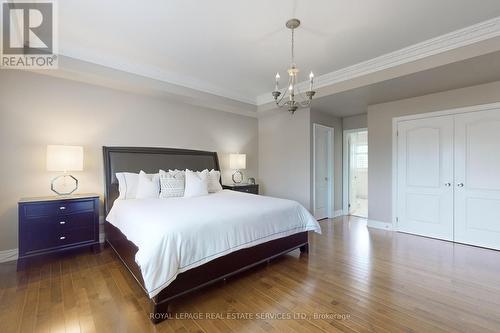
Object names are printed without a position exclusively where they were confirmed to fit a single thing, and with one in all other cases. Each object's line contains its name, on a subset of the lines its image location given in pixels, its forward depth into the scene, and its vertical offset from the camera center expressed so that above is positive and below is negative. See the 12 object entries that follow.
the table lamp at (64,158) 2.99 +0.09
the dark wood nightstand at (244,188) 4.92 -0.50
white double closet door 3.49 -0.22
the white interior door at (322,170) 5.09 -0.13
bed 1.87 -0.70
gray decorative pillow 3.53 -0.31
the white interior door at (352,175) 5.88 -0.28
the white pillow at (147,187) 3.45 -0.33
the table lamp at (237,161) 5.09 +0.08
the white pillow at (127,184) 3.46 -0.29
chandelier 2.42 +0.93
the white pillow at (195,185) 3.63 -0.32
